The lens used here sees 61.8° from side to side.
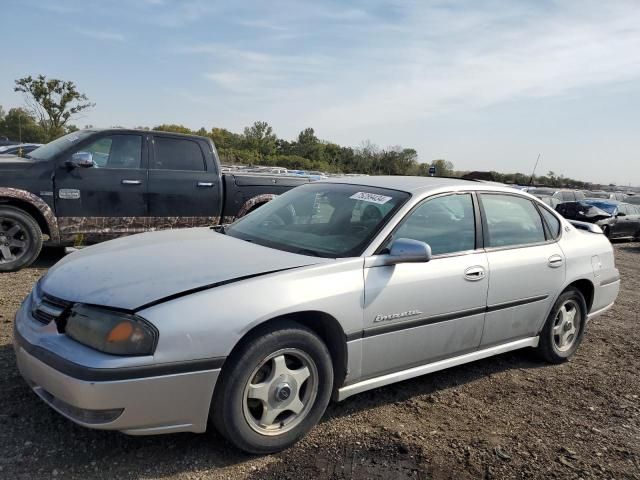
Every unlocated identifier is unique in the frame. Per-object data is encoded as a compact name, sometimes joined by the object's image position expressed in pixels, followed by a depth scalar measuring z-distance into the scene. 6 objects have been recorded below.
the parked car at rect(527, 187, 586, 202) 24.05
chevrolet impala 2.56
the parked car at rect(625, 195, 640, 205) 29.33
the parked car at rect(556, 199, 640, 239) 17.66
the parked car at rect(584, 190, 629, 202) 31.67
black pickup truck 6.37
